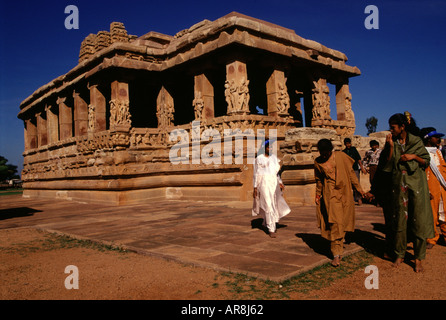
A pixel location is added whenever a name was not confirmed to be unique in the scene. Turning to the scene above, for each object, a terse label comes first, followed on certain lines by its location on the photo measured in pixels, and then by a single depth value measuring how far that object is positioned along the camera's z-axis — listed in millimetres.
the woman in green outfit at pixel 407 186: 4254
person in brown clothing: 4461
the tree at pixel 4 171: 44156
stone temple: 11430
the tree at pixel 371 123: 64706
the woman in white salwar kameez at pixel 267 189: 6188
